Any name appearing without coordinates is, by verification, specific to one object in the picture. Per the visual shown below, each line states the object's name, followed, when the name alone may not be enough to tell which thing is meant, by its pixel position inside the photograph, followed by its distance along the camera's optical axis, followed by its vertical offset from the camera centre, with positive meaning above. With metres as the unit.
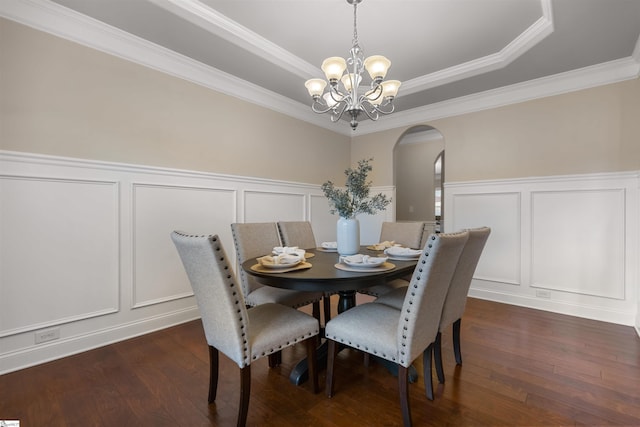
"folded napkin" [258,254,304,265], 1.58 -0.27
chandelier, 1.91 +0.96
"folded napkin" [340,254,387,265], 1.56 -0.27
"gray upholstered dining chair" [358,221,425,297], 2.59 -0.20
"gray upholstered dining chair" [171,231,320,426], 1.23 -0.52
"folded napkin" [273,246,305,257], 1.85 -0.25
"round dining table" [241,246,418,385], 1.39 -0.32
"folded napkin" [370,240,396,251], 2.31 -0.27
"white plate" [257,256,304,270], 1.55 -0.28
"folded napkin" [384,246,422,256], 1.90 -0.26
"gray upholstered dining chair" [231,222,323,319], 2.03 -0.34
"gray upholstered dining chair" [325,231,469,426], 1.25 -0.56
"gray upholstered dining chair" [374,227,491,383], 1.61 -0.46
